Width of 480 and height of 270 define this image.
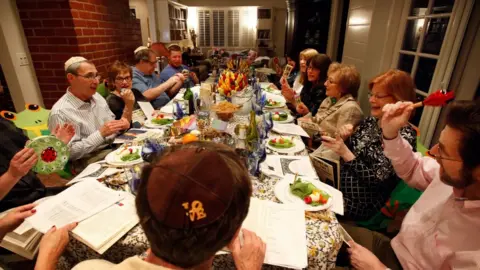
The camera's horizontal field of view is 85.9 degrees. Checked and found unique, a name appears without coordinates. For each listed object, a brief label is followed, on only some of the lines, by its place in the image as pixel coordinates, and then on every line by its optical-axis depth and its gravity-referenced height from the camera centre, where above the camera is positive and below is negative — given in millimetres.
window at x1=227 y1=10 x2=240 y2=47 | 9125 +316
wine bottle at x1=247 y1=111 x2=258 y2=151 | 1432 -494
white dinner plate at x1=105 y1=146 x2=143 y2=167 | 1340 -621
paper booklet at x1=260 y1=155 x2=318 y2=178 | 1305 -640
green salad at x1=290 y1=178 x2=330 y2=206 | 1069 -624
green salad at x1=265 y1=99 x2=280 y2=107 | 2636 -638
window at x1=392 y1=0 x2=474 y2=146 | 1959 -47
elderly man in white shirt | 1682 -506
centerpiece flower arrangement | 2381 -407
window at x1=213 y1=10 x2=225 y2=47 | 9177 +313
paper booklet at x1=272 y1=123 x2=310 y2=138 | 1827 -628
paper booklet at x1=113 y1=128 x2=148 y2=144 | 1710 -646
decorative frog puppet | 1825 -590
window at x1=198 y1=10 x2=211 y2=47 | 9203 +311
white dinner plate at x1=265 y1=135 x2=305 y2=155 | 1532 -631
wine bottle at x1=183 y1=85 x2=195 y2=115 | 2203 -525
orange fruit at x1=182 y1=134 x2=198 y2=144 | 1355 -505
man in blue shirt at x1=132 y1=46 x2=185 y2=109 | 2926 -481
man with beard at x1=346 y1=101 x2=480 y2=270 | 835 -604
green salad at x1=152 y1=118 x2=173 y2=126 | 2047 -631
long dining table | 850 -670
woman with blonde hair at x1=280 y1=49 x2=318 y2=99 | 2959 -515
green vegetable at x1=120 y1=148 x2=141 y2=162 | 1386 -613
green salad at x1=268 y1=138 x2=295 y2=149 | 1588 -615
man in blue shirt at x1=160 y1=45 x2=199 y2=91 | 3695 -378
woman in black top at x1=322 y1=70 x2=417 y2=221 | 1428 -659
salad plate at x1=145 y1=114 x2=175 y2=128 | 2006 -640
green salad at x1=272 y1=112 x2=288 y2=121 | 2142 -624
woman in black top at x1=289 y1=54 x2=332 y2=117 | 2713 -472
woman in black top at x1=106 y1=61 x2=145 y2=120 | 2270 -418
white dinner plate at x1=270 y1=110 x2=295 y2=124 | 2080 -635
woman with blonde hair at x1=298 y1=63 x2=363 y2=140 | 1947 -477
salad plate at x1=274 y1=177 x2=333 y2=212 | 1058 -632
